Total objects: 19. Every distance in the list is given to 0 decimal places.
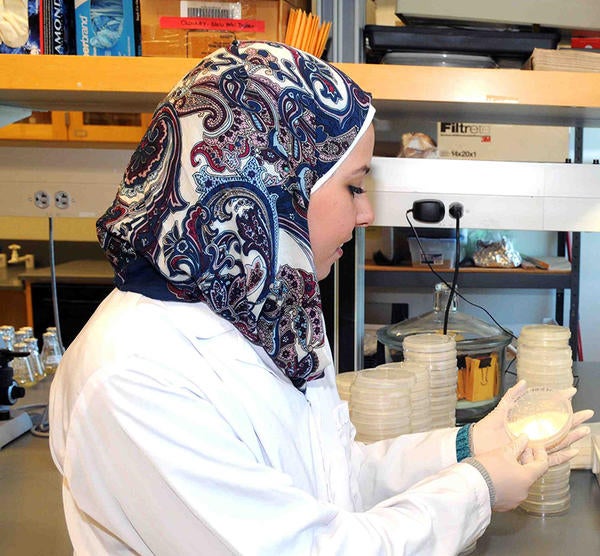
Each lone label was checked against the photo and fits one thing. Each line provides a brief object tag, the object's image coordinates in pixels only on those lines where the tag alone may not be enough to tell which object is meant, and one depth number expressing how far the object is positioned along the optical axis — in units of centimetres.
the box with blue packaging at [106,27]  157
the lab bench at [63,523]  112
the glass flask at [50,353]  207
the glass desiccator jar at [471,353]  157
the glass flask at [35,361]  196
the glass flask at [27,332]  203
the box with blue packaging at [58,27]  154
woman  76
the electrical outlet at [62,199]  183
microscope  160
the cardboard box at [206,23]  155
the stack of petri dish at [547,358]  143
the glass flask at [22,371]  197
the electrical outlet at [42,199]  184
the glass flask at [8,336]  187
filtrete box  233
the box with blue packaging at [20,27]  152
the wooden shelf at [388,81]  146
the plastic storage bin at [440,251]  342
